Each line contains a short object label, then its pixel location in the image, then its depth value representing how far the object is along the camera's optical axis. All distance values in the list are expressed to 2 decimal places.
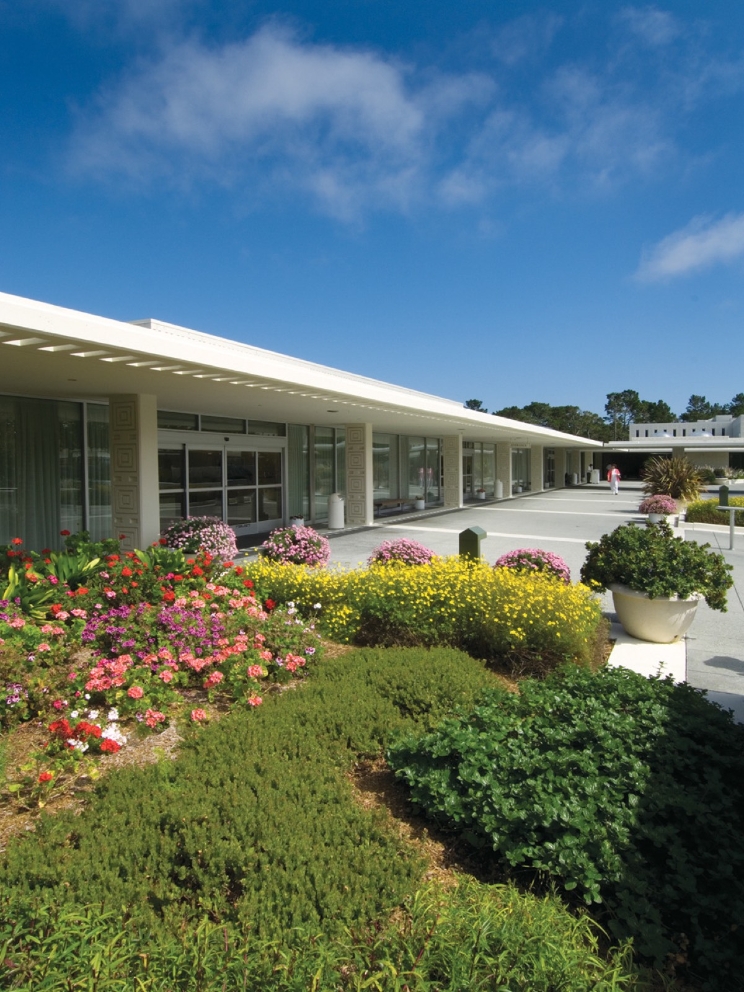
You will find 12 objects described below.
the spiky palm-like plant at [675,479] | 24.75
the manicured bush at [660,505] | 19.86
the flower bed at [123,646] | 4.02
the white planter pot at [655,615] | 6.54
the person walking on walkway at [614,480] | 33.91
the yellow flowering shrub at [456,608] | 5.54
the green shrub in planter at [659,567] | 6.48
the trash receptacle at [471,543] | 7.92
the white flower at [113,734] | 3.67
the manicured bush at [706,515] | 19.91
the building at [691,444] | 44.12
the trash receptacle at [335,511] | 16.69
